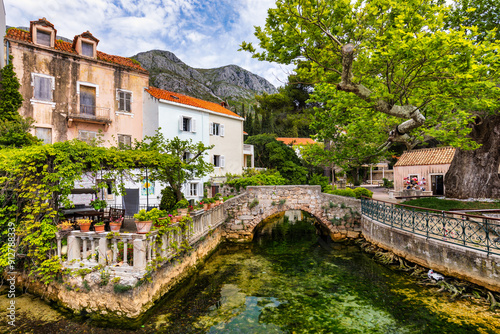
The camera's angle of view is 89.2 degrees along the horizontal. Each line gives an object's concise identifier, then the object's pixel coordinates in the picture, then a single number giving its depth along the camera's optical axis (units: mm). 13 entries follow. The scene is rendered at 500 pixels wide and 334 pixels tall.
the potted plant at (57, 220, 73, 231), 7255
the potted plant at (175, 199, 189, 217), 9994
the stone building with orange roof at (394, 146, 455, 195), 22828
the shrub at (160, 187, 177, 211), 13906
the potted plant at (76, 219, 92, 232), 7511
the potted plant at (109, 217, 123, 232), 7706
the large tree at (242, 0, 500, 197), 7613
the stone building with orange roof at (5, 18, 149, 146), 16391
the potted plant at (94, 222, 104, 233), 7517
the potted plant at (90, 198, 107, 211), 8336
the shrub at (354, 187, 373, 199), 19191
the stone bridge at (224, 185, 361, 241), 15914
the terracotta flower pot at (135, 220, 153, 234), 7488
